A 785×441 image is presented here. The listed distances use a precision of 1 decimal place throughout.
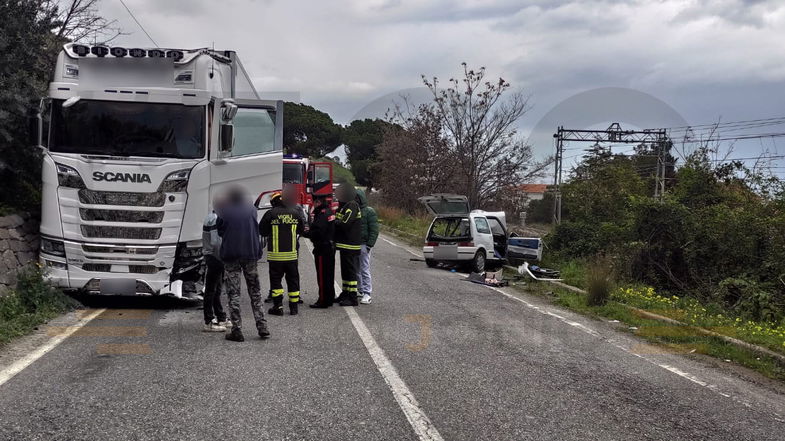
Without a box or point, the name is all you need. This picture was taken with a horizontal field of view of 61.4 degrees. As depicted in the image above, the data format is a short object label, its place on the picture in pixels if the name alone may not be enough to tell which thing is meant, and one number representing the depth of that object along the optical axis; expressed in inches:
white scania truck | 358.0
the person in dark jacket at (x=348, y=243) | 410.0
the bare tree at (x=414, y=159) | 1321.4
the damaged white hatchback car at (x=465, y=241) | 679.1
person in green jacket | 426.9
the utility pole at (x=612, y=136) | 1316.4
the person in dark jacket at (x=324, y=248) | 401.4
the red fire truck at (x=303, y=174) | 978.9
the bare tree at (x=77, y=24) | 565.8
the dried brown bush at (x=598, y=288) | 473.4
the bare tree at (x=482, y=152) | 1137.4
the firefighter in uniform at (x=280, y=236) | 352.2
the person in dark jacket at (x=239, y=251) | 306.2
